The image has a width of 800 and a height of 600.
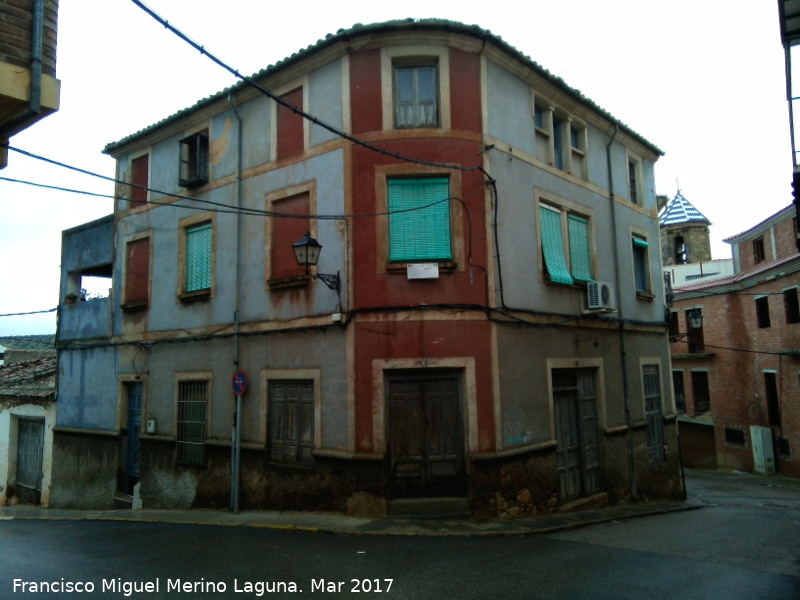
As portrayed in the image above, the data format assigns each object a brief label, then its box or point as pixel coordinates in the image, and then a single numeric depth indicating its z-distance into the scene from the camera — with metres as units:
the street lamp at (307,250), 9.98
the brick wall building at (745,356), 24.14
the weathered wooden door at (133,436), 14.32
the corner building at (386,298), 10.08
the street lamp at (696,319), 20.15
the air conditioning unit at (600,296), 12.19
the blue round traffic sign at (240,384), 11.66
